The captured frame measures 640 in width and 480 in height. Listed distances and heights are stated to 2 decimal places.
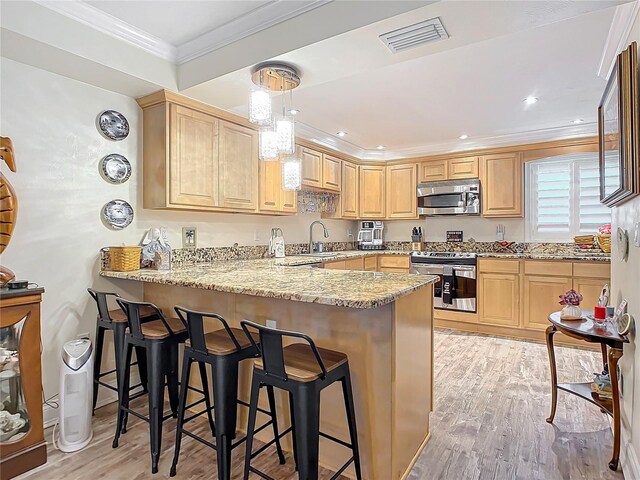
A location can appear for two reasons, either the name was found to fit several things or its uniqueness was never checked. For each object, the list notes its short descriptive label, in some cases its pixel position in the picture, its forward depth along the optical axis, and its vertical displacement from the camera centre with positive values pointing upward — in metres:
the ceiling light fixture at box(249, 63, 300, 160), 2.26 +0.80
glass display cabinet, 1.91 -0.75
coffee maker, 5.82 +0.08
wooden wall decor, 1.97 +0.18
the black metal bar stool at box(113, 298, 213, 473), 1.96 -0.69
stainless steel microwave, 4.93 +0.57
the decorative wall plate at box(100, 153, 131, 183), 2.70 +0.53
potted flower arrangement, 2.27 -0.43
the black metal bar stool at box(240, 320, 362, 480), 1.47 -0.62
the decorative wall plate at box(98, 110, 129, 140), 2.70 +0.86
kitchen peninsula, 1.76 -0.50
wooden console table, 1.89 -0.66
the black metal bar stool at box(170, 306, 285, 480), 1.73 -0.68
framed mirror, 1.59 +0.53
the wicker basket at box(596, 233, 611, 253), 3.37 -0.02
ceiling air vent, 1.86 +1.08
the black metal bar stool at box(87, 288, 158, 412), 2.33 -0.59
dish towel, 4.71 -0.60
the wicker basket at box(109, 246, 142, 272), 2.63 -0.14
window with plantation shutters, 4.44 +0.51
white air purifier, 2.14 -0.94
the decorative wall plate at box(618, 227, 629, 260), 1.94 -0.02
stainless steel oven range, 4.61 -0.47
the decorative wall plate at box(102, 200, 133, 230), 2.72 +0.19
